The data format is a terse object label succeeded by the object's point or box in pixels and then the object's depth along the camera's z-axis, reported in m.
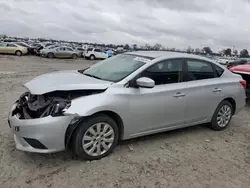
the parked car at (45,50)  21.55
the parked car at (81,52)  25.01
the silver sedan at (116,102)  2.48
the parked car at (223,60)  29.98
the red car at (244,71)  5.60
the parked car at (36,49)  22.73
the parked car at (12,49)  20.84
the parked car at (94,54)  24.20
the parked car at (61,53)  21.58
